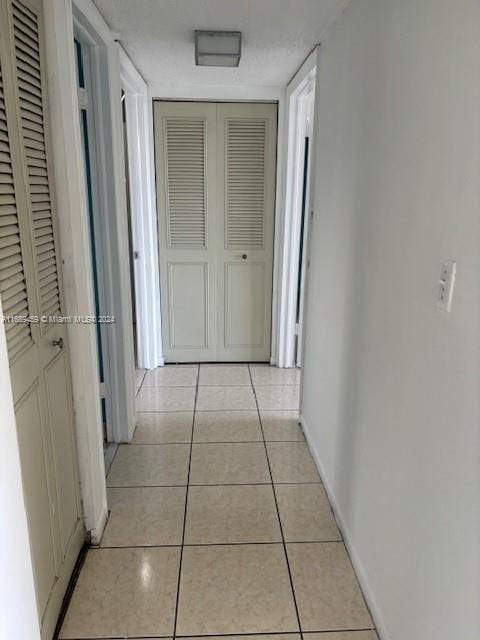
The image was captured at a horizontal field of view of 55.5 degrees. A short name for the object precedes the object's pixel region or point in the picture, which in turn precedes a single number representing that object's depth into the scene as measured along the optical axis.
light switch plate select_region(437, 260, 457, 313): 1.10
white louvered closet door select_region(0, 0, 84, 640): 1.27
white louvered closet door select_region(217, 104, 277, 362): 3.61
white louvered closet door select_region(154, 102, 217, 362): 3.58
